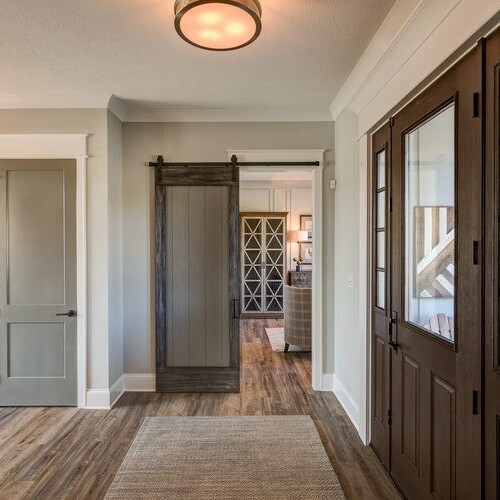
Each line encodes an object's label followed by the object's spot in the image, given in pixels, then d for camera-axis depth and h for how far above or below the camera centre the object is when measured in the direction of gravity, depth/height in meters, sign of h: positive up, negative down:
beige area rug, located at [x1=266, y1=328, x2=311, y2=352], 5.17 -1.45
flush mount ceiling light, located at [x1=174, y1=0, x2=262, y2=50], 1.72 +1.13
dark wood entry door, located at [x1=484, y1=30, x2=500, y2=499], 1.37 -0.11
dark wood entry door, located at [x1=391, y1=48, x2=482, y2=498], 1.52 -0.20
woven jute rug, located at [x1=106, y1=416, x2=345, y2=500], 2.16 -1.46
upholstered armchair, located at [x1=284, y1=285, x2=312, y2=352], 4.74 -0.91
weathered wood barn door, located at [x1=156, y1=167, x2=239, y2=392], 3.62 -0.33
